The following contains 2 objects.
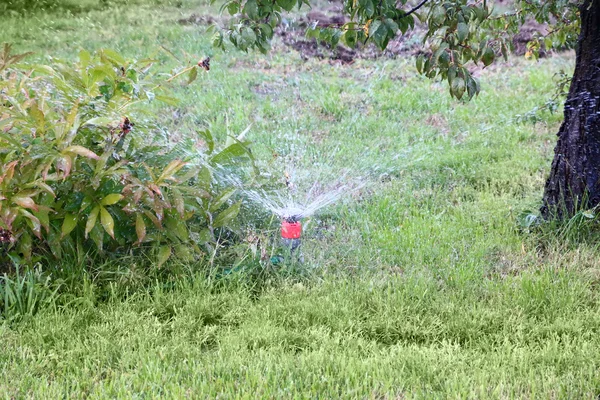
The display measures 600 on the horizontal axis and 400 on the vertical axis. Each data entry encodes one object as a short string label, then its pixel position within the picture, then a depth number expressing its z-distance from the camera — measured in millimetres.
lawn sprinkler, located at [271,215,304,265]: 6969
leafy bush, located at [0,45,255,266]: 5969
